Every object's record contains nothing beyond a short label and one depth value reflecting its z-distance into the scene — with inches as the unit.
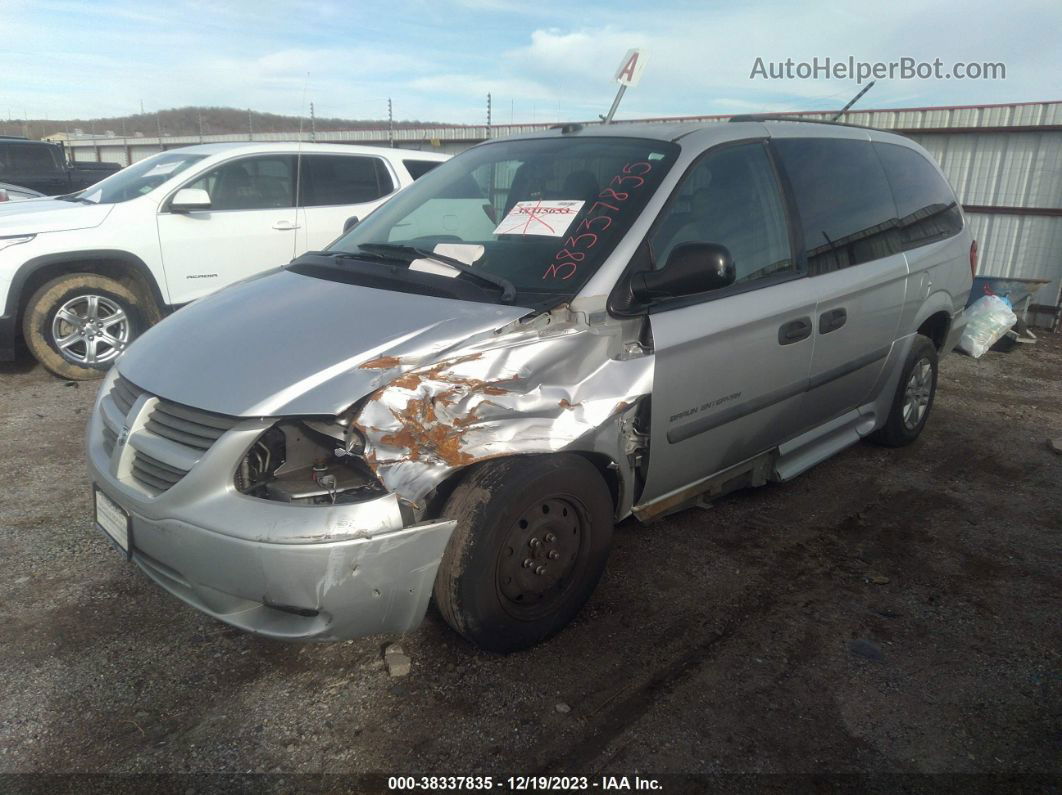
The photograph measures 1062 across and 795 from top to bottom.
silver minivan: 90.3
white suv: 231.0
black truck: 457.4
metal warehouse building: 343.3
